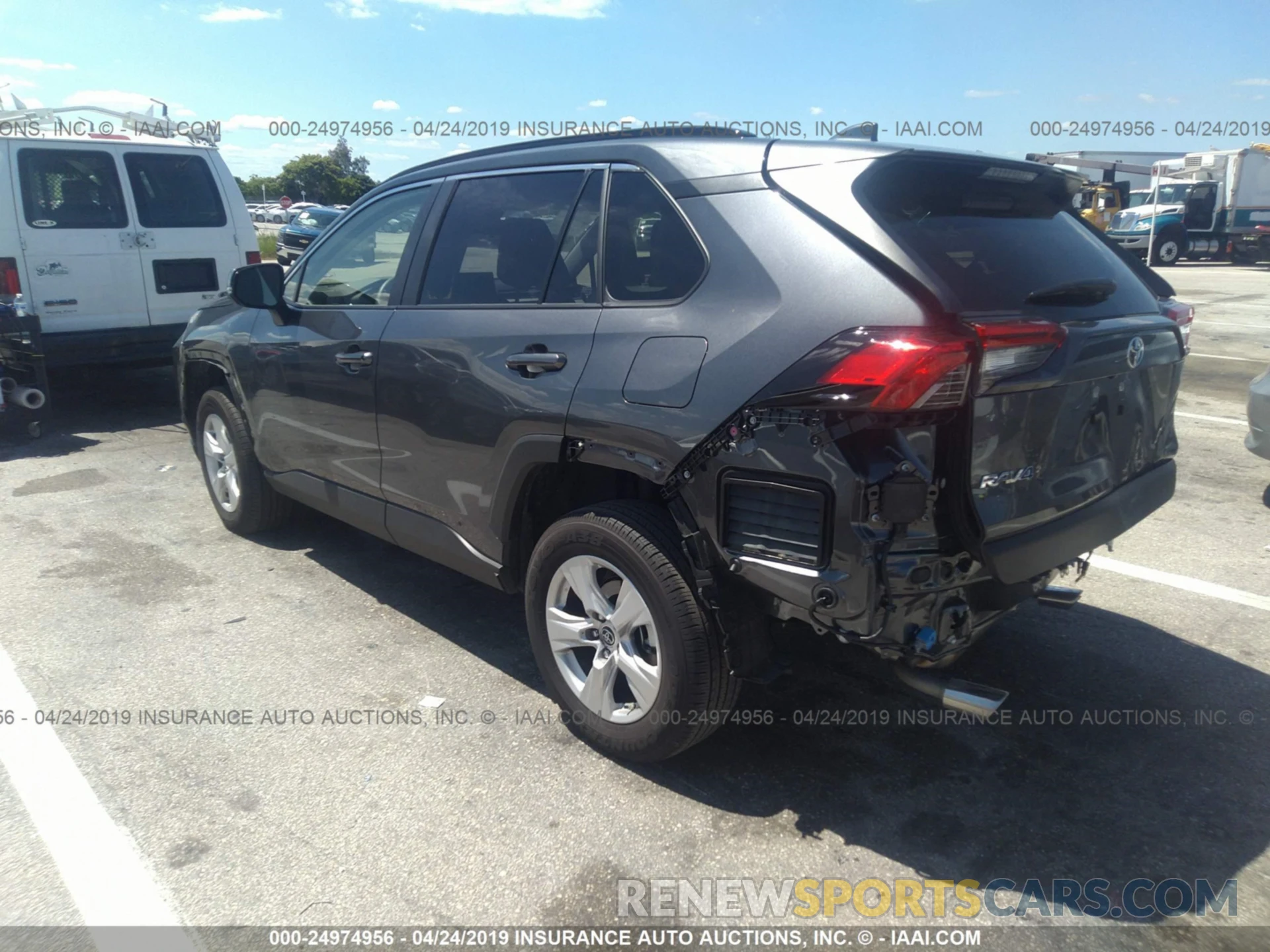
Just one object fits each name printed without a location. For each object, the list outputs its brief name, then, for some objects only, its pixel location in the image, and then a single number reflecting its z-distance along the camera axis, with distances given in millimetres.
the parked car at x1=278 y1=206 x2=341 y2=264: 23484
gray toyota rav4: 2451
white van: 7723
